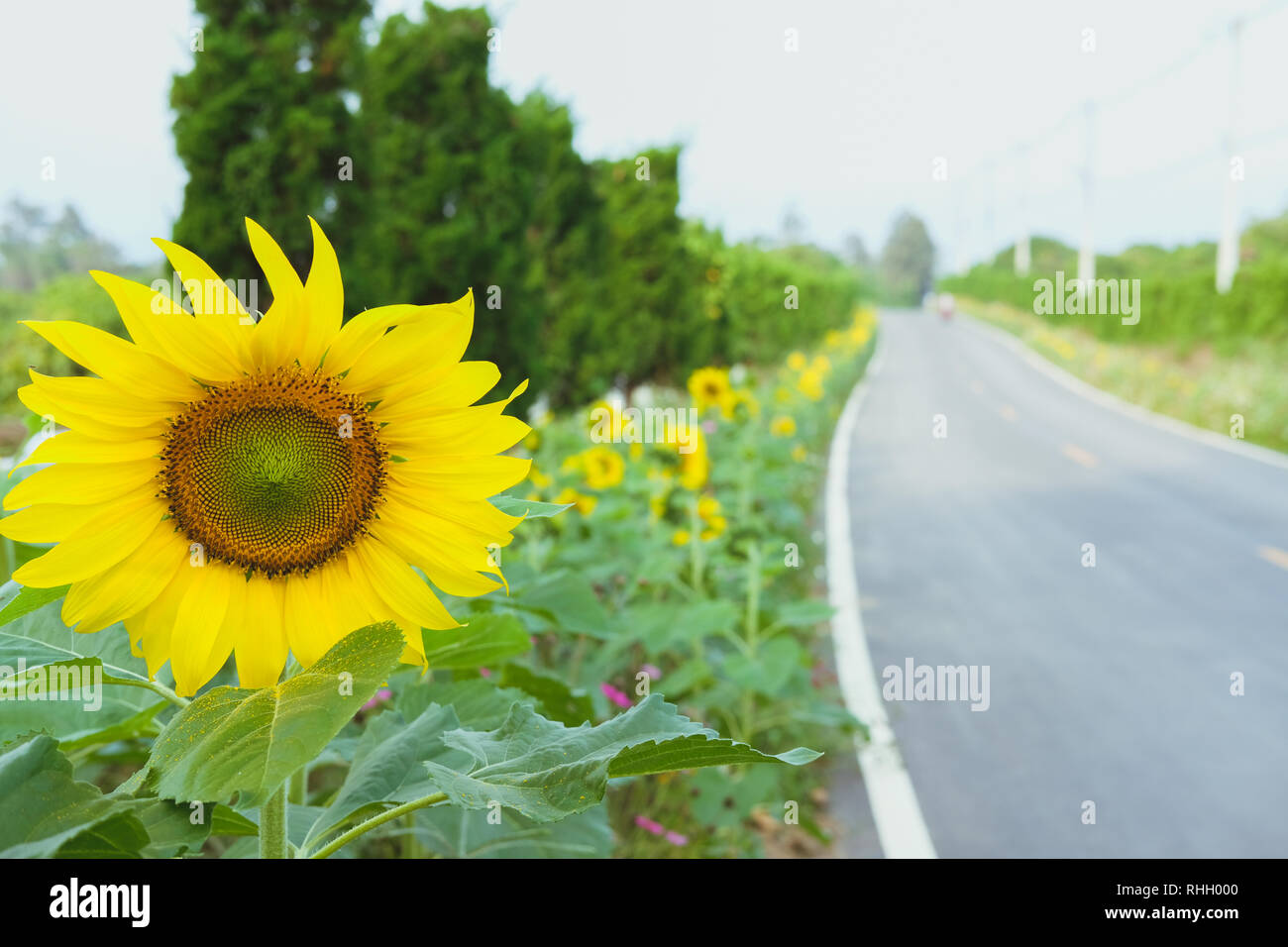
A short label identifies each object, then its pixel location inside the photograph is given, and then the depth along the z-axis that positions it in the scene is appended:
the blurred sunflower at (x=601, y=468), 5.69
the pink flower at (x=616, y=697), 3.29
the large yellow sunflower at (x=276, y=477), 0.75
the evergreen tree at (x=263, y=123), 5.85
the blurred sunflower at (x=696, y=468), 5.32
